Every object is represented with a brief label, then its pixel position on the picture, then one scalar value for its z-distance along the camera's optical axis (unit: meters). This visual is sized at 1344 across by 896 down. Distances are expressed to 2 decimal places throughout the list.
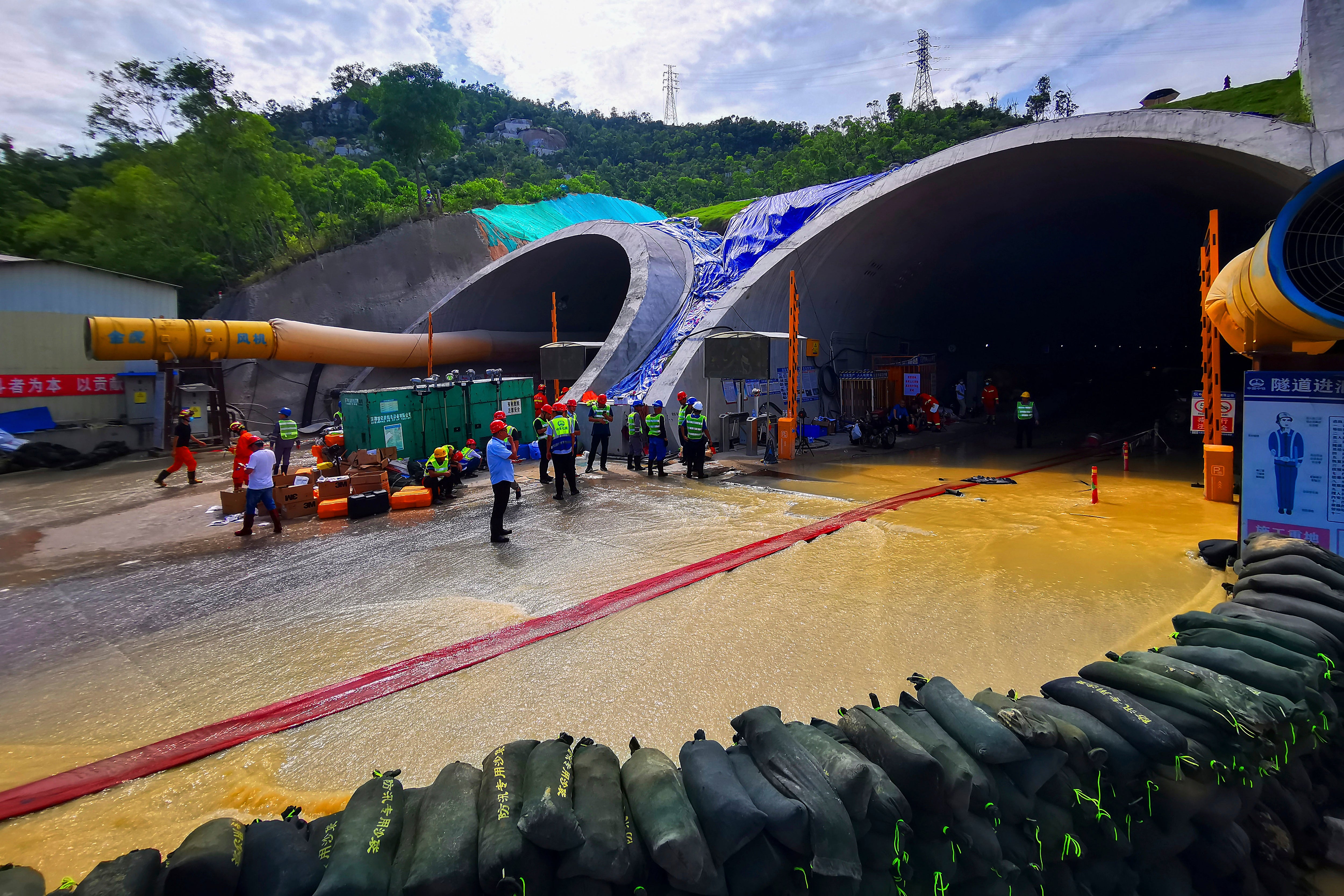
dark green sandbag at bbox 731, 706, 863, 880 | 2.71
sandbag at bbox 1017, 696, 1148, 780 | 3.33
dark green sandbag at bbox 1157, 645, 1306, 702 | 3.77
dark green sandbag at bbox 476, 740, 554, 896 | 2.53
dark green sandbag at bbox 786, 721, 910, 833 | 2.88
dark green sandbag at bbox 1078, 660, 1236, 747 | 3.50
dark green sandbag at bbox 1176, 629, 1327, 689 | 3.90
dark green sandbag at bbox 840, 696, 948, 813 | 2.98
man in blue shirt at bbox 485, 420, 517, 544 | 9.38
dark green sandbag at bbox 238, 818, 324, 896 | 2.48
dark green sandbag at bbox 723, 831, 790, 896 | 2.70
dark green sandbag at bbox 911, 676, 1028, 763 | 3.16
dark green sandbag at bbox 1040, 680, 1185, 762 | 3.32
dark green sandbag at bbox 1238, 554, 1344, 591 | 4.88
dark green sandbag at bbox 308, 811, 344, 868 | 2.66
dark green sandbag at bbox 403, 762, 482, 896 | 2.49
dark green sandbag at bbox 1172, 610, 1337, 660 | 4.12
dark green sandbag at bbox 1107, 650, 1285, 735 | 3.48
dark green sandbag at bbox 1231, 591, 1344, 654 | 4.45
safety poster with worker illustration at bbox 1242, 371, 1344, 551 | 6.30
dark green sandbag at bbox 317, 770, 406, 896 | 2.42
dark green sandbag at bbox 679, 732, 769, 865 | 2.71
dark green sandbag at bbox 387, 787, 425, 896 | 2.54
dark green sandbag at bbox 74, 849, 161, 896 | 2.30
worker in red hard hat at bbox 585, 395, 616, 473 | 15.47
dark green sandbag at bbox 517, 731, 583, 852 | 2.61
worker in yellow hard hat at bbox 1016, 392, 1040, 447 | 18.06
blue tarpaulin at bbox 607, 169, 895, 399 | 19.23
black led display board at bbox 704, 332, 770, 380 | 15.72
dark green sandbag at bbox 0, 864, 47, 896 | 2.38
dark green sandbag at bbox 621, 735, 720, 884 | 2.60
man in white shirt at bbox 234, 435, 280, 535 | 10.23
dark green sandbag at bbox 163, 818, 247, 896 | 2.37
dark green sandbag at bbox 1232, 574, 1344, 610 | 4.68
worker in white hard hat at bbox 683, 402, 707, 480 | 14.20
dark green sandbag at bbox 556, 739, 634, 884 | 2.59
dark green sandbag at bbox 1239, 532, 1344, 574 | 5.22
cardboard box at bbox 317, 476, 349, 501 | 11.99
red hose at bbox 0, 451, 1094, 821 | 4.11
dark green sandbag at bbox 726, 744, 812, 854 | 2.74
